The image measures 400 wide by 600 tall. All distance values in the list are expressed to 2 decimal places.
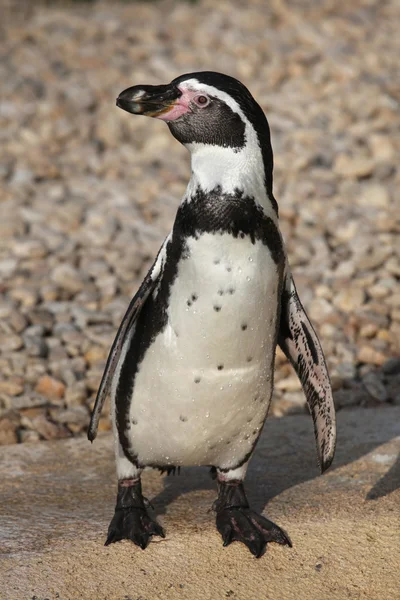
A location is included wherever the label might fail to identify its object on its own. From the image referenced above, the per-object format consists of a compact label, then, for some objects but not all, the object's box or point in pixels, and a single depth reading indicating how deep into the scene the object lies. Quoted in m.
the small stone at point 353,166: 12.74
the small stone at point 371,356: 9.39
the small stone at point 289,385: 8.95
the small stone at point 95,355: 9.27
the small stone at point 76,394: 8.53
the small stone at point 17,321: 9.63
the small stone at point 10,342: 9.27
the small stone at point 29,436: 7.88
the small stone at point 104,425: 8.05
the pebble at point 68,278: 10.49
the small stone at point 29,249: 11.02
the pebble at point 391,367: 9.31
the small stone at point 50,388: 8.66
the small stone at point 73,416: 8.20
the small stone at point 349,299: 10.20
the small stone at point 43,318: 9.77
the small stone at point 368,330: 9.79
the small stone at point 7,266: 10.70
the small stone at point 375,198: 12.19
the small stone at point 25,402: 8.33
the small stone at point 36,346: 9.24
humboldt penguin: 5.40
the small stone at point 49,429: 7.93
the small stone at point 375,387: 8.84
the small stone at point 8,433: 7.80
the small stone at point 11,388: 8.55
